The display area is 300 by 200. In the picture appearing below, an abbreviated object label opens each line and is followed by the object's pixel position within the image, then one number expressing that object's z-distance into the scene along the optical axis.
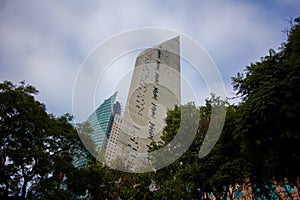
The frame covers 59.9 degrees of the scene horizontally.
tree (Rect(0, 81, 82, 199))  11.05
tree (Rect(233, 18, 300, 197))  5.68
